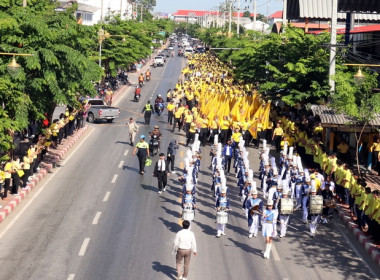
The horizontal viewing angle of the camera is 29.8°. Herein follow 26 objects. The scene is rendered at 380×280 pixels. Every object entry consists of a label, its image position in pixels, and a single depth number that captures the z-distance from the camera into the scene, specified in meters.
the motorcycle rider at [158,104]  48.16
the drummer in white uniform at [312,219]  21.03
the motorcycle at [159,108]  48.12
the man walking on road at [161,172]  25.72
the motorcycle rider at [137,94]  58.66
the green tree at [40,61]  25.88
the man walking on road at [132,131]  35.81
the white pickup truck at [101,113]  45.00
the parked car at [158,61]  103.34
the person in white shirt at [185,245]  16.16
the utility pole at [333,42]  32.34
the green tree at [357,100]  28.08
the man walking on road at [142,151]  28.95
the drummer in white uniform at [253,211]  20.17
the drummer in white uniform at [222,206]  20.58
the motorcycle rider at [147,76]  78.00
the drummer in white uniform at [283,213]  20.48
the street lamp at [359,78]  24.78
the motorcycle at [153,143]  33.00
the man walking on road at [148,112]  42.53
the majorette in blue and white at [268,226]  18.80
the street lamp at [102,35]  54.72
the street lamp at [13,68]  21.30
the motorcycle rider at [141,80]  69.45
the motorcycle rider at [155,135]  32.56
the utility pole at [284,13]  50.62
